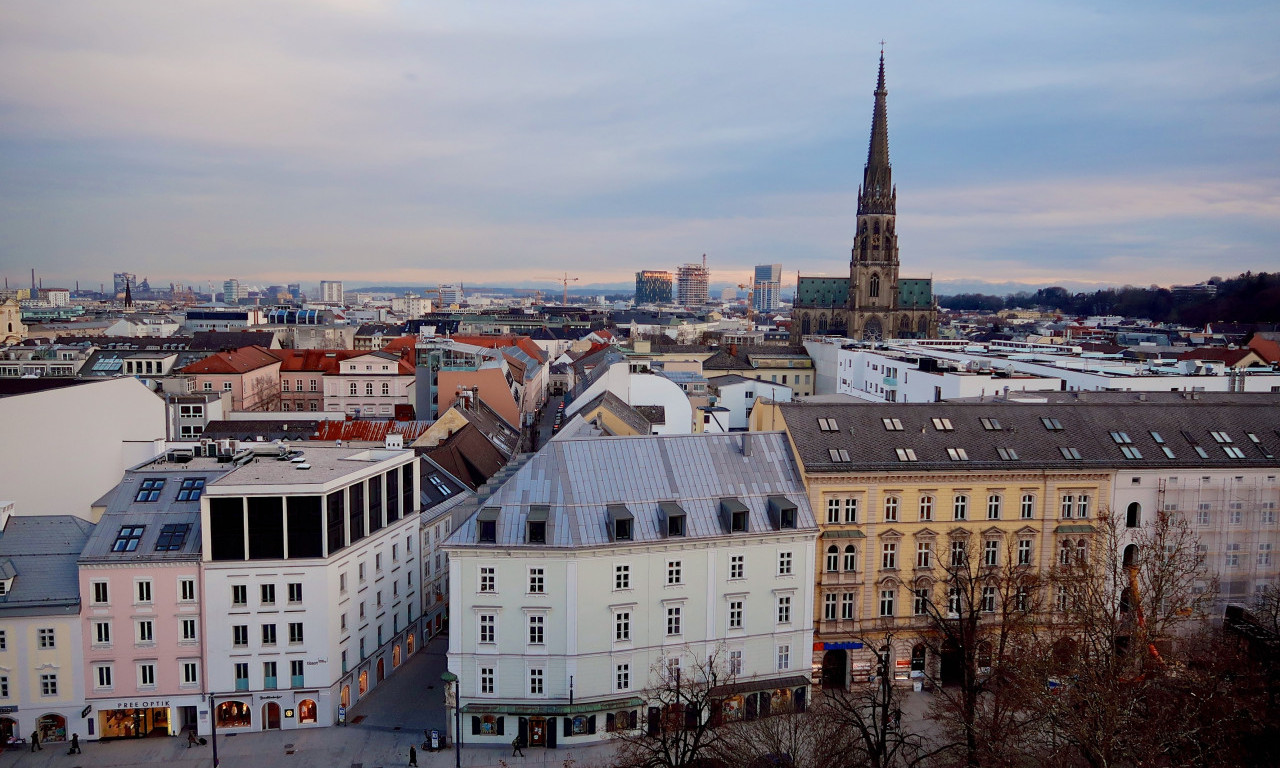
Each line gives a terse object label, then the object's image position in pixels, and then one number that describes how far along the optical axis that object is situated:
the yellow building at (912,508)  46.78
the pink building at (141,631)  41.69
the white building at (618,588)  40.94
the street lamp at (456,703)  39.44
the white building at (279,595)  42.06
